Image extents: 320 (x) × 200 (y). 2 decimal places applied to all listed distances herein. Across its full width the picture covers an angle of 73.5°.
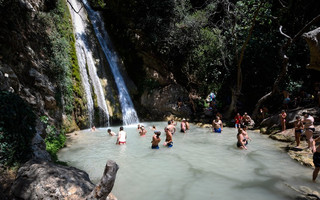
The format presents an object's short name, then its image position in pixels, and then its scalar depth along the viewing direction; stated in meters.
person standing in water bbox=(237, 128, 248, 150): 9.48
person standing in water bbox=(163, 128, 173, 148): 9.69
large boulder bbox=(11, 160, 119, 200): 3.62
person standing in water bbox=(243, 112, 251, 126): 15.30
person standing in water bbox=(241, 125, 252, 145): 9.74
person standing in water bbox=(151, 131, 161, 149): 9.12
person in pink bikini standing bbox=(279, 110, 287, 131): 11.73
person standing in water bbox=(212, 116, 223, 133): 13.37
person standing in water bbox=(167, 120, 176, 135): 11.27
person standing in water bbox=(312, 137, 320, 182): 5.84
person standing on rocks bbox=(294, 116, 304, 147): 9.05
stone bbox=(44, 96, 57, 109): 9.31
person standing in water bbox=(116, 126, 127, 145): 9.97
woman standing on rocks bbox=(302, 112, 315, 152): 8.43
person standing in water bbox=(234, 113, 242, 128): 14.92
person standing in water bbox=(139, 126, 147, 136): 11.75
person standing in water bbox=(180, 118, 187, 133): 13.16
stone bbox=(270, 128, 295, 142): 10.58
